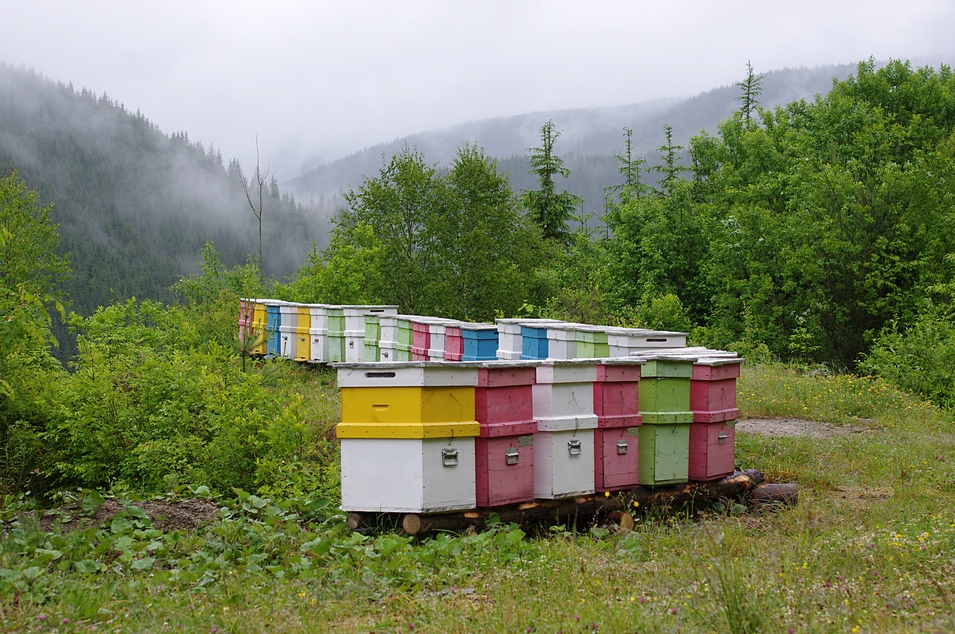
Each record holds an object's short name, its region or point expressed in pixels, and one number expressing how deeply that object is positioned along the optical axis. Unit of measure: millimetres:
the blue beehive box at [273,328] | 18738
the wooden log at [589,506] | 6609
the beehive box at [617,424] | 7484
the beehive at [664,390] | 7867
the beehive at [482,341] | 13359
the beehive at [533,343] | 11906
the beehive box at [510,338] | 12578
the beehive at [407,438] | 6480
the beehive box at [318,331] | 17672
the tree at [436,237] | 30281
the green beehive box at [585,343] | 10883
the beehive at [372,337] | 16859
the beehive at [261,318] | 18453
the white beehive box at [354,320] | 17203
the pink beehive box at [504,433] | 6801
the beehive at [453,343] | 13820
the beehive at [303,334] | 17969
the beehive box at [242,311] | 19384
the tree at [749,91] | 51969
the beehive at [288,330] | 18359
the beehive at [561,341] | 11367
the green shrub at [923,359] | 17047
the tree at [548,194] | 50375
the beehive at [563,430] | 7133
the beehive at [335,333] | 17391
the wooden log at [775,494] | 8383
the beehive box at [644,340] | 9805
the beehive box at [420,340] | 14922
